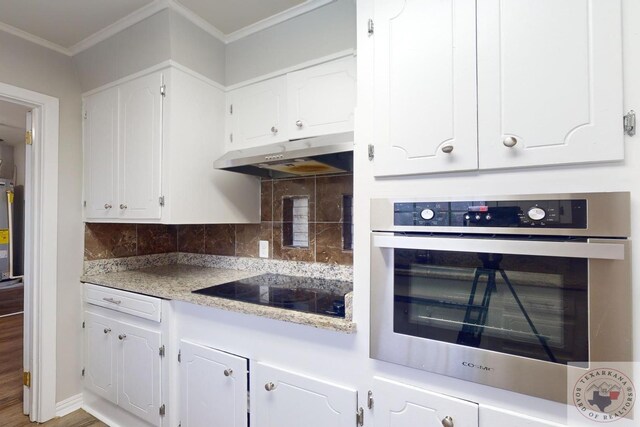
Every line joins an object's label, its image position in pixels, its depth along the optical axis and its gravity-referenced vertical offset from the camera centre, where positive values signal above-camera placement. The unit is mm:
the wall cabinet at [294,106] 1583 +627
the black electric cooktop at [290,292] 1354 -407
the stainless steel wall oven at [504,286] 805 -215
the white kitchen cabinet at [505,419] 876 -605
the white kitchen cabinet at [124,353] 1680 -830
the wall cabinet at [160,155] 1744 +372
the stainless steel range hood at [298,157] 1396 +294
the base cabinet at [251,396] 1191 -787
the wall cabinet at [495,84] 818 +403
